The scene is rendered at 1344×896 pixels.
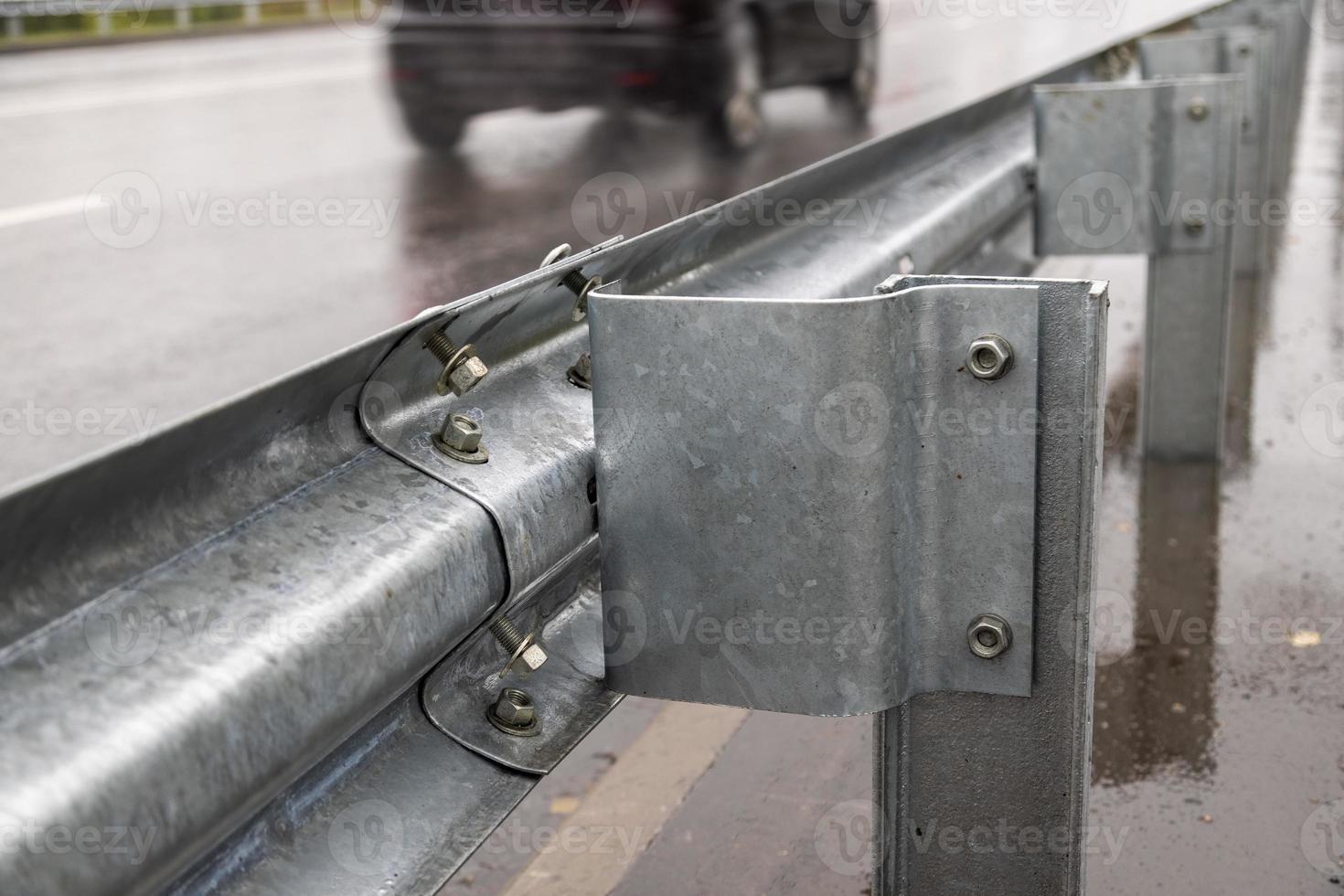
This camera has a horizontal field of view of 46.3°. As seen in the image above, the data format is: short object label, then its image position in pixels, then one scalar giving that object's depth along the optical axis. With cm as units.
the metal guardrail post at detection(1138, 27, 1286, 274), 527
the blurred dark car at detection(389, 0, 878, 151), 1217
